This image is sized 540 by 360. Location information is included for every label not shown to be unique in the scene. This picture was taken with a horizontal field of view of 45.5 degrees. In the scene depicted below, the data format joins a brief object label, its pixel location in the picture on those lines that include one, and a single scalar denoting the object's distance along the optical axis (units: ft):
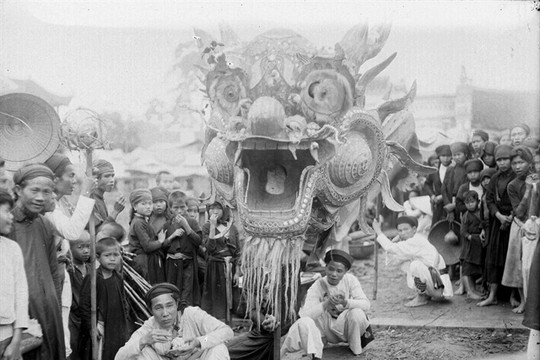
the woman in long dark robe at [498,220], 15.46
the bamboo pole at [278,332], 13.82
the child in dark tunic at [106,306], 13.70
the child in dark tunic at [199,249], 15.90
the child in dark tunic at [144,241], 15.12
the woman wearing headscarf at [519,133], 15.55
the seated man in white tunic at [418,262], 16.40
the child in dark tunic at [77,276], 13.78
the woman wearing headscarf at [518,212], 14.96
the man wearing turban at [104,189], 14.85
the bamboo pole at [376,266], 17.10
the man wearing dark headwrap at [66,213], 12.71
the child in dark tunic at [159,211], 15.55
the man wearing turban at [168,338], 12.45
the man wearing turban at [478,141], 16.34
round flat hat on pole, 13.41
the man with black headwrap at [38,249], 12.02
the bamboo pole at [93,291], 13.46
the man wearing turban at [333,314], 14.30
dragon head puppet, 13.26
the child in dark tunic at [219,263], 15.84
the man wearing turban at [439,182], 17.10
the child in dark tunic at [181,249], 15.37
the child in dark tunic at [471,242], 16.35
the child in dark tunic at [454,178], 16.67
